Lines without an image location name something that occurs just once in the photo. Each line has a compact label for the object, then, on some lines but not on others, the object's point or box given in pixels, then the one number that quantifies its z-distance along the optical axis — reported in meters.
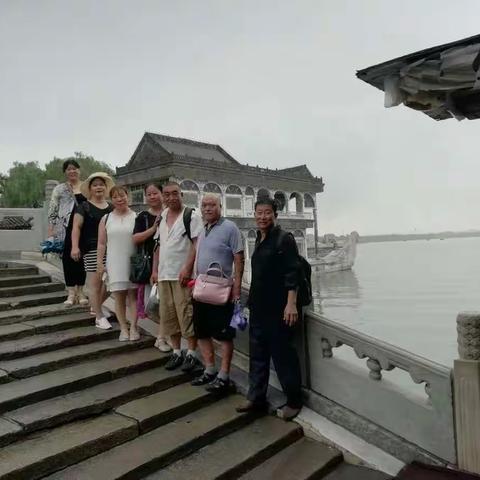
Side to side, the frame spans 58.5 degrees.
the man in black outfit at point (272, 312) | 3.13
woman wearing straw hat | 4.22
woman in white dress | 3.88
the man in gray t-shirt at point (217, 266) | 3.36
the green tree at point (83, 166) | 36.31
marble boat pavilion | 25.39
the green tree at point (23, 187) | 35.59
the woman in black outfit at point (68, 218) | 4.59
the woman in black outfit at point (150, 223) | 3.91
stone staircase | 2.54
